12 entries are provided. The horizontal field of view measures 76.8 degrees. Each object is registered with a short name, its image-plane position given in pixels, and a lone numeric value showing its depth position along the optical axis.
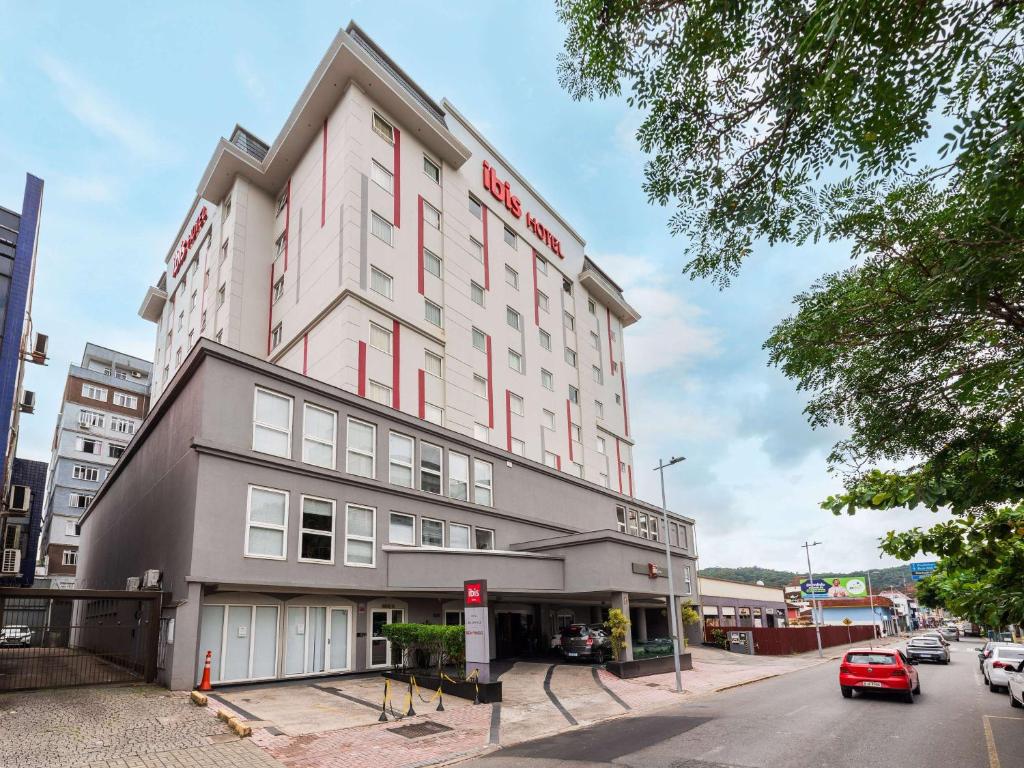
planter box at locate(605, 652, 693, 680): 24.55
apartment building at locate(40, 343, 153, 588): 53.94
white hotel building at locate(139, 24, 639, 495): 29.77
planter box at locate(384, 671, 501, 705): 17.61
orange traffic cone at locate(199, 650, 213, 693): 16.80
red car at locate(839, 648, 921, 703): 18.78
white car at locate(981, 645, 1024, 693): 22.08
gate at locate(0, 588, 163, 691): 16.84
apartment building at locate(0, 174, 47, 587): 20.55
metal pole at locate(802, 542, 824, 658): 47.28
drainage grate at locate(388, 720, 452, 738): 14.02
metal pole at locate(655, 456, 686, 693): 22.38
